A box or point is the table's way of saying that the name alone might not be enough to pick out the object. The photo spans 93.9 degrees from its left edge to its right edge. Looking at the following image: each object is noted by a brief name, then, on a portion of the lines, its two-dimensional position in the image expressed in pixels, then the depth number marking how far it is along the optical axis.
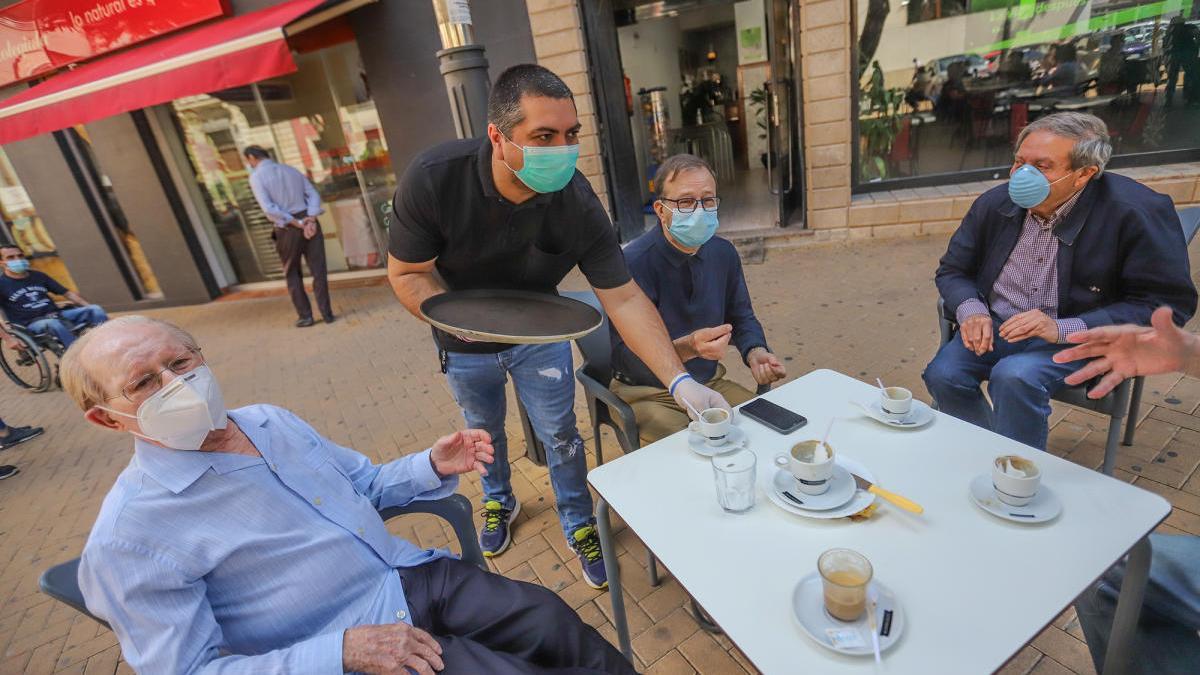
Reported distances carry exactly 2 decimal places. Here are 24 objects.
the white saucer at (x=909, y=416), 1.62
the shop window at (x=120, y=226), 8.05
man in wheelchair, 5.20
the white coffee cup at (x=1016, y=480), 1.23
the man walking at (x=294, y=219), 6.12
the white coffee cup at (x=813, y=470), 1.35
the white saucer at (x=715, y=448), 1.61
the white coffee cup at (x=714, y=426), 1.62
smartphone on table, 1.69
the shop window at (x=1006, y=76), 5.27
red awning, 4.96
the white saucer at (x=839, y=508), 1.28
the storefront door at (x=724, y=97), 5.79
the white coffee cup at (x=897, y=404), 1.63
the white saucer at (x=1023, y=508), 1.21
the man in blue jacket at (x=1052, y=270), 2.05
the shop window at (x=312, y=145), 7.18
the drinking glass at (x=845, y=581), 1.03
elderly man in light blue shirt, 1.19
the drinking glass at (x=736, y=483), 1.35
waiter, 1.79
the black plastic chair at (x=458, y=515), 1.76
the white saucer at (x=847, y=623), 1.00
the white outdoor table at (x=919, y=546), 1.02
